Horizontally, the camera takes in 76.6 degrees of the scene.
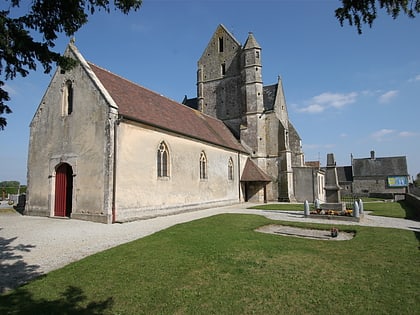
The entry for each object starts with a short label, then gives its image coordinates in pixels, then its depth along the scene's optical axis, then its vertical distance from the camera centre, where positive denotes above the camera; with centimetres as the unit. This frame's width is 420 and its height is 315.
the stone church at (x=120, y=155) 1303 +192
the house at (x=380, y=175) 5091 +117
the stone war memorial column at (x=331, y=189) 1501 -41
